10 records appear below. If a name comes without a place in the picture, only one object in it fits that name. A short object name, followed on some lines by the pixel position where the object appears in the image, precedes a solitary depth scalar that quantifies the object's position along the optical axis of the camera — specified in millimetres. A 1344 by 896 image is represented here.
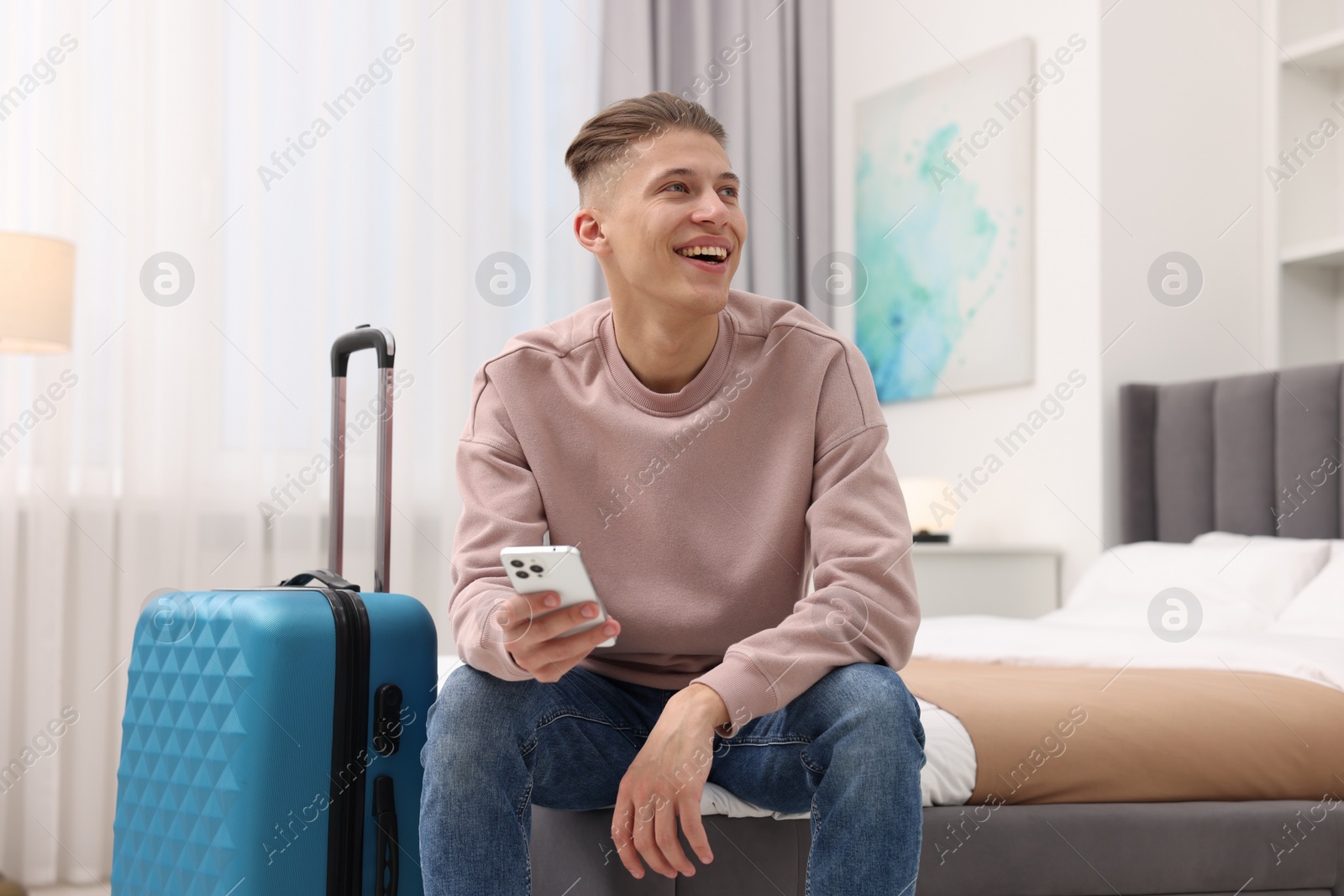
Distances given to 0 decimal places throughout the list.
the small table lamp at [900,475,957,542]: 3432
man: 1086
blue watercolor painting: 3449
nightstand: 3295
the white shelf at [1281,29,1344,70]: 3082
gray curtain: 3793
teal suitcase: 1303
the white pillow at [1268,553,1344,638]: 2285
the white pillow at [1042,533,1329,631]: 2516
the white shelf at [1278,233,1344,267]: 3070
